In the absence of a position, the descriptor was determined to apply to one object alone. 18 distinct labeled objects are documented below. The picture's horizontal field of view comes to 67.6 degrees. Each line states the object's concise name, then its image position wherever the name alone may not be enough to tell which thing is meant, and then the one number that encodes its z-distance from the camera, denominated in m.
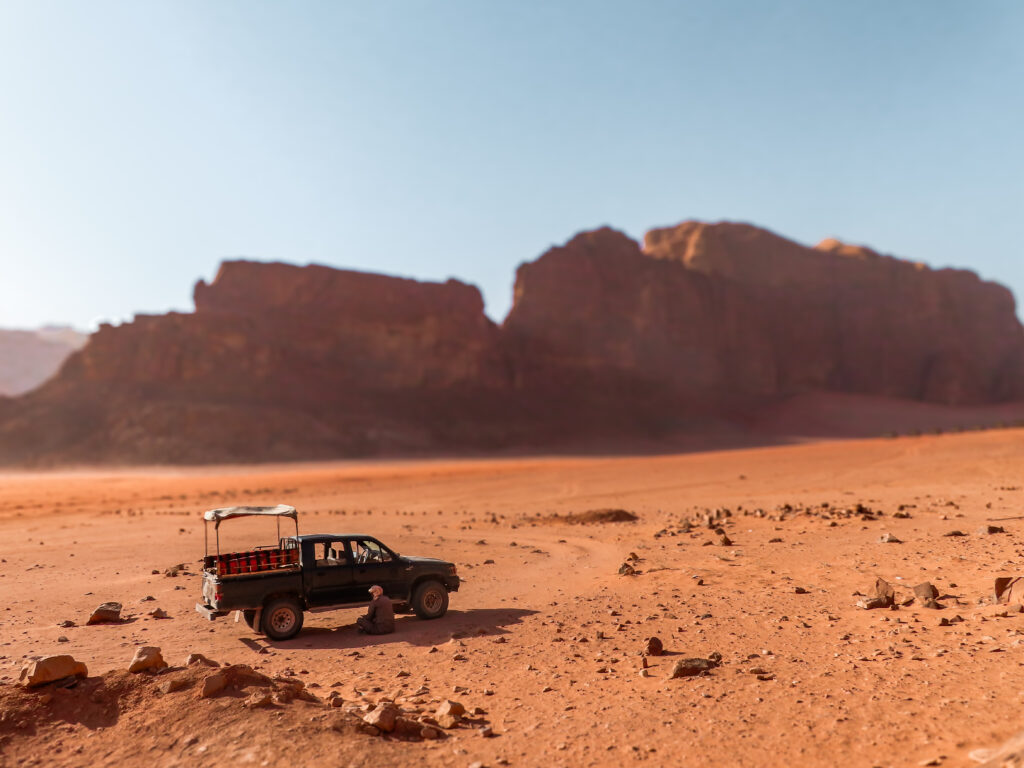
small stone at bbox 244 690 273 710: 6.68
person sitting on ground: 10.44
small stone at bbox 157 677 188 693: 7.04
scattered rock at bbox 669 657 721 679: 7.82
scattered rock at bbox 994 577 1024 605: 9.48
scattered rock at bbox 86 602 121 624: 10.95
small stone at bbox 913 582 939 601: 10.12
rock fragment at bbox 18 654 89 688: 7.19
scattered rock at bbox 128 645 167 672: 7.45
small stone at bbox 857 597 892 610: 10.12
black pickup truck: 10.04
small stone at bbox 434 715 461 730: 6.62
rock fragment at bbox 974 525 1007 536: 15.17
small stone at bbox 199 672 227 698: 6.87
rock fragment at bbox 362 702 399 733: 6.37
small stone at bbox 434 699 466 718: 6.77
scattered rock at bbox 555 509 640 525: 22.06
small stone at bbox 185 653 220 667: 7.45
